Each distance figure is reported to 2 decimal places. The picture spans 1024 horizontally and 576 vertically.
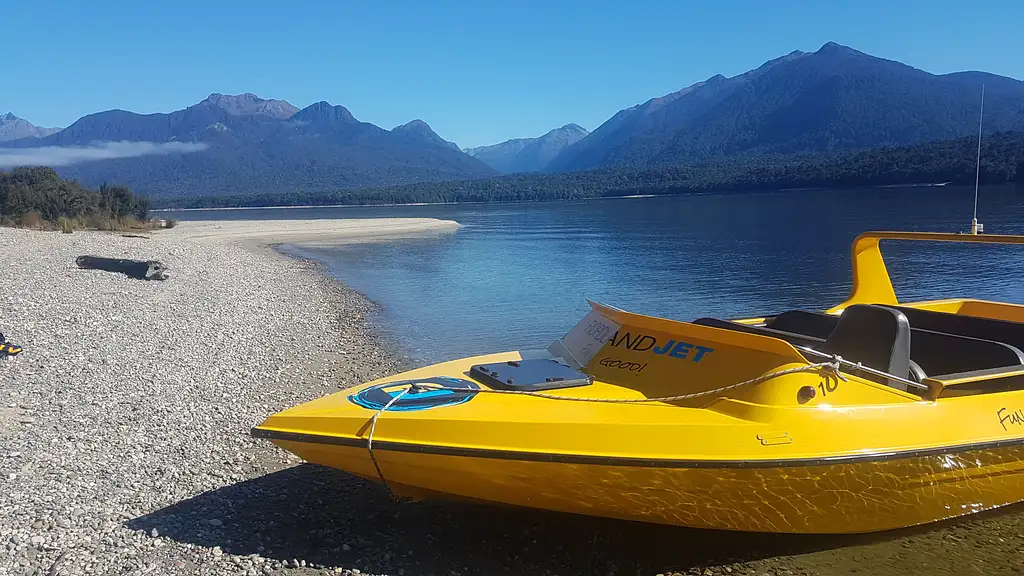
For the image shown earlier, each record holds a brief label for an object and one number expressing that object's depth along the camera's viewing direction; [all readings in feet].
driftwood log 57.16
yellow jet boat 13.51
